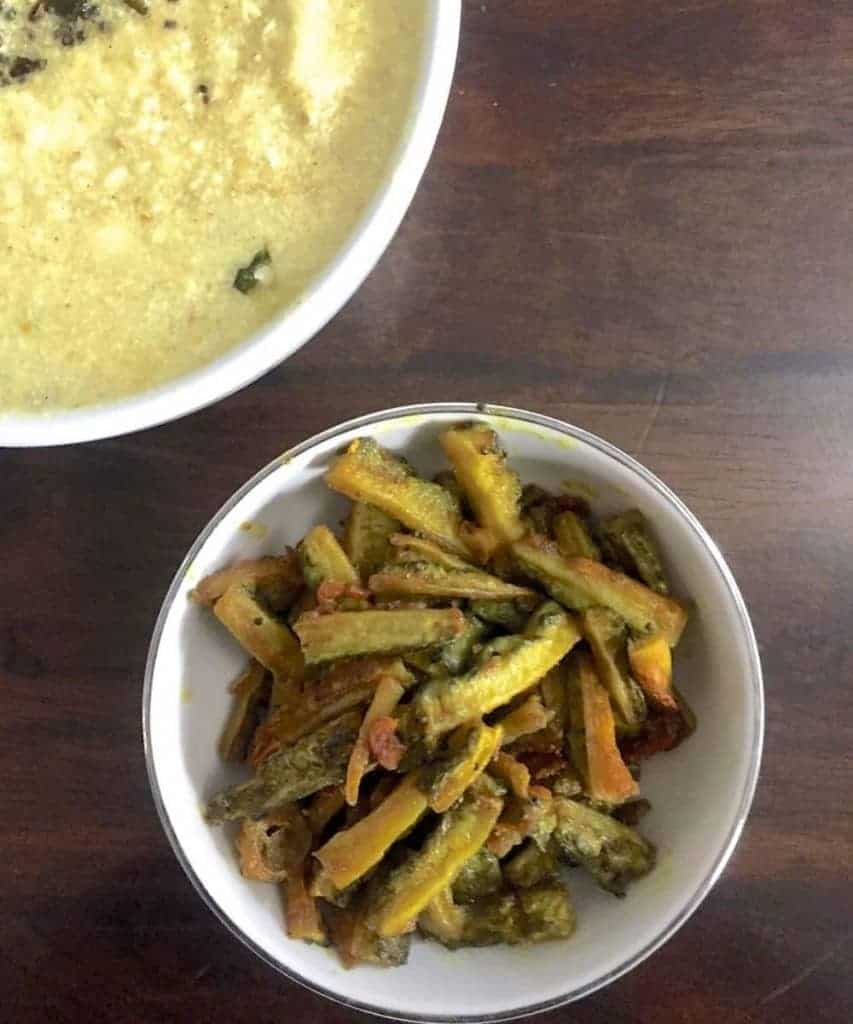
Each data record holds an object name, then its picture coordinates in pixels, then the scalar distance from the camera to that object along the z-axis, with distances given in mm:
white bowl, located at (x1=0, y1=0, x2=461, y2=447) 218
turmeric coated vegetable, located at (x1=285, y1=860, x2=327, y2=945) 273
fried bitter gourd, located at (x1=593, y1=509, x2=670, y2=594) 267
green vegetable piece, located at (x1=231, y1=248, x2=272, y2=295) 225
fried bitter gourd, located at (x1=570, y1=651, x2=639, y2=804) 260
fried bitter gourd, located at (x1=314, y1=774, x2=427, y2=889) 256
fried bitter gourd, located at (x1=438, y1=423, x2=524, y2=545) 265
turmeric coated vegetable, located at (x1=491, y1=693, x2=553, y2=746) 260
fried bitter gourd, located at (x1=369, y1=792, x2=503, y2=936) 258
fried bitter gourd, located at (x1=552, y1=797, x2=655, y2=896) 266
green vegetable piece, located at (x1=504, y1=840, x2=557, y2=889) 273
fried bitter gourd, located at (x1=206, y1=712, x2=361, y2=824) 262
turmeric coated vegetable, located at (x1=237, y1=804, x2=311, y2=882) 274
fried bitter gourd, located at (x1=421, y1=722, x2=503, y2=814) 253
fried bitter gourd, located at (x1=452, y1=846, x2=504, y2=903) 270
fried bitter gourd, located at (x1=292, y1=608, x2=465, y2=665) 261
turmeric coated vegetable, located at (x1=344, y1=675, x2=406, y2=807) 256
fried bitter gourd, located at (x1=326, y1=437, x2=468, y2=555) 265
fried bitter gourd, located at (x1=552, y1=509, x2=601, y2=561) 271
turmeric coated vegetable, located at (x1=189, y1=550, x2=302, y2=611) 272
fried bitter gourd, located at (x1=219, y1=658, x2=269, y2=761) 285
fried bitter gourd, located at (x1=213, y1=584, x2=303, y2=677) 271
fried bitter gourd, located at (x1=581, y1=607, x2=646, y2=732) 265
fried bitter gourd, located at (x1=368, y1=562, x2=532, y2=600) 264
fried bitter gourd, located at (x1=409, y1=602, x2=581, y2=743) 255
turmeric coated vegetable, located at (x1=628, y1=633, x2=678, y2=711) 260
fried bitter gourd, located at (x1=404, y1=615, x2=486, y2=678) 264
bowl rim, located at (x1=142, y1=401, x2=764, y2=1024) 256
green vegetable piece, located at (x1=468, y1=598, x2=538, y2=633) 270
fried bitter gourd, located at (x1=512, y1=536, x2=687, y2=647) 263
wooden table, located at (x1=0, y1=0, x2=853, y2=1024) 280
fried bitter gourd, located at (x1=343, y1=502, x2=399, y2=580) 274
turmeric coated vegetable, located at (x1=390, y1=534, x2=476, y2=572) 267
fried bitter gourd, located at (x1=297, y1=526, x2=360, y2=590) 270
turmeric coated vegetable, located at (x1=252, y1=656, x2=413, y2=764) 264
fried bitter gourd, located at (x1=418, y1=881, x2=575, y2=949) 271
